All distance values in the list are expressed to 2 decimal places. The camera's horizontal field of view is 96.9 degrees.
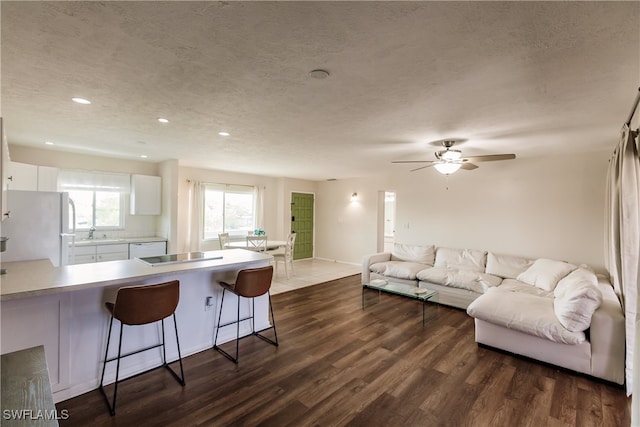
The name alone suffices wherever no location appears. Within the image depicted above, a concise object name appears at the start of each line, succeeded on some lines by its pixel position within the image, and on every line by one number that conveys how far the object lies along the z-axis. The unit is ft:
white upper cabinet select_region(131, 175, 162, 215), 17.57
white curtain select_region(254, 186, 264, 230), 24.61
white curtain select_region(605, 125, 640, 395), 7.52
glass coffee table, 12.96
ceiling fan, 11.75
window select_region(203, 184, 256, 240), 21.86
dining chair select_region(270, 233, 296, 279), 20.16
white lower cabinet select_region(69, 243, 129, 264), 14.97
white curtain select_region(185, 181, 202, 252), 20.68
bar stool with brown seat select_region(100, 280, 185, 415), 7.07
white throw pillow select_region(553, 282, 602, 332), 8.47
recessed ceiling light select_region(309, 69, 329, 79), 6.32
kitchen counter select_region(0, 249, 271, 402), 6.64
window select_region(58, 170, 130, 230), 16.08
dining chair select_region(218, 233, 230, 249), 19.57
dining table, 19.38
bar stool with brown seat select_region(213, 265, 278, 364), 9.38
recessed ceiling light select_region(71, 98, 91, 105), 8.12
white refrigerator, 9.50
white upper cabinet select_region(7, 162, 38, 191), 12.13
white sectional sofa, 8.46
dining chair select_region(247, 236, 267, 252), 19.07
